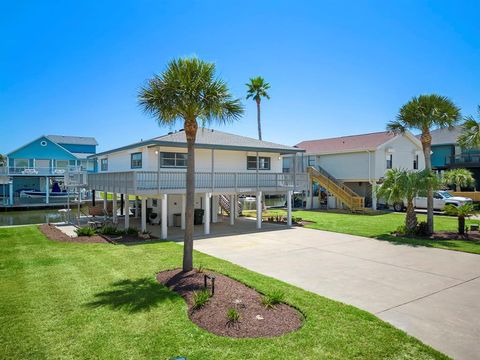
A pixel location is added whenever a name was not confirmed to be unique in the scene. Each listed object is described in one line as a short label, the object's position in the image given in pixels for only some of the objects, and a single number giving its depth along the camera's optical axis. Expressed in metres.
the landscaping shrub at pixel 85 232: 16.05
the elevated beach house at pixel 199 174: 16.38
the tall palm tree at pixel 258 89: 36.25
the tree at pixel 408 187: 16.05
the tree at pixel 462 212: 15.99
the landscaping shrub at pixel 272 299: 6.92
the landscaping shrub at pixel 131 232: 16.30
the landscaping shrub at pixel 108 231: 16.33
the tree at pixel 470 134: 16.96
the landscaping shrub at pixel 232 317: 6.24
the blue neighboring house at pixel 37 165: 40.50
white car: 26.50
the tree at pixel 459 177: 29.20
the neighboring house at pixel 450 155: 37.91
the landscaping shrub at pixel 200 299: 6.93
